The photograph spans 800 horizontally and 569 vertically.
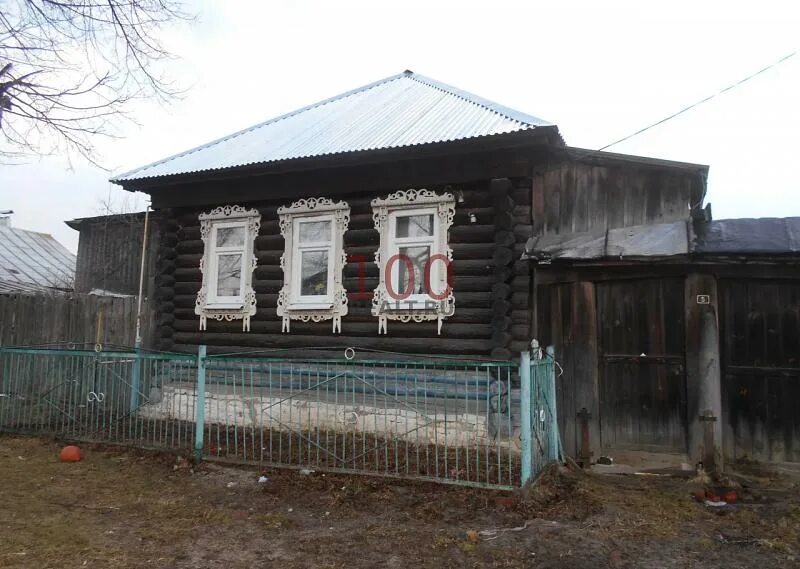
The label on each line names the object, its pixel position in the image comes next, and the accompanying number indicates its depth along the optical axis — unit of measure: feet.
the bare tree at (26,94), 26.14
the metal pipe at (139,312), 35.07
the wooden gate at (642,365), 22.09
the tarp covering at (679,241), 20.20
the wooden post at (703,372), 21.04
